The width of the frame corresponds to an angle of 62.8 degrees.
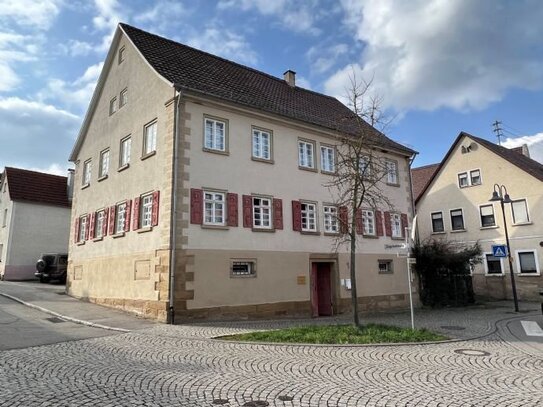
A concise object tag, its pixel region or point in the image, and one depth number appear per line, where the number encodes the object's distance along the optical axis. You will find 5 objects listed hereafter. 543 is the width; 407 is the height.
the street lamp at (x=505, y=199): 20.17
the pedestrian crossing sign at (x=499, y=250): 19.22
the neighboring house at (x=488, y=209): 27.58
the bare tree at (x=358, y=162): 12.90
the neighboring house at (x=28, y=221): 31.58
